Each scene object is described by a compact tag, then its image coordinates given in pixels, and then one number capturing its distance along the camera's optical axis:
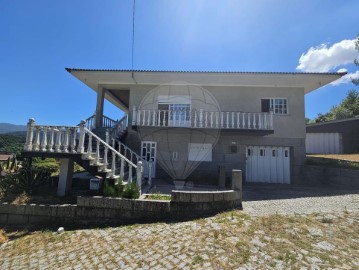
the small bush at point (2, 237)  5.64
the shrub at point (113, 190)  6.36
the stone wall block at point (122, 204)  6.00
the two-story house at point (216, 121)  11.30
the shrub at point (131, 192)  6.29
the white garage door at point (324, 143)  18.36
